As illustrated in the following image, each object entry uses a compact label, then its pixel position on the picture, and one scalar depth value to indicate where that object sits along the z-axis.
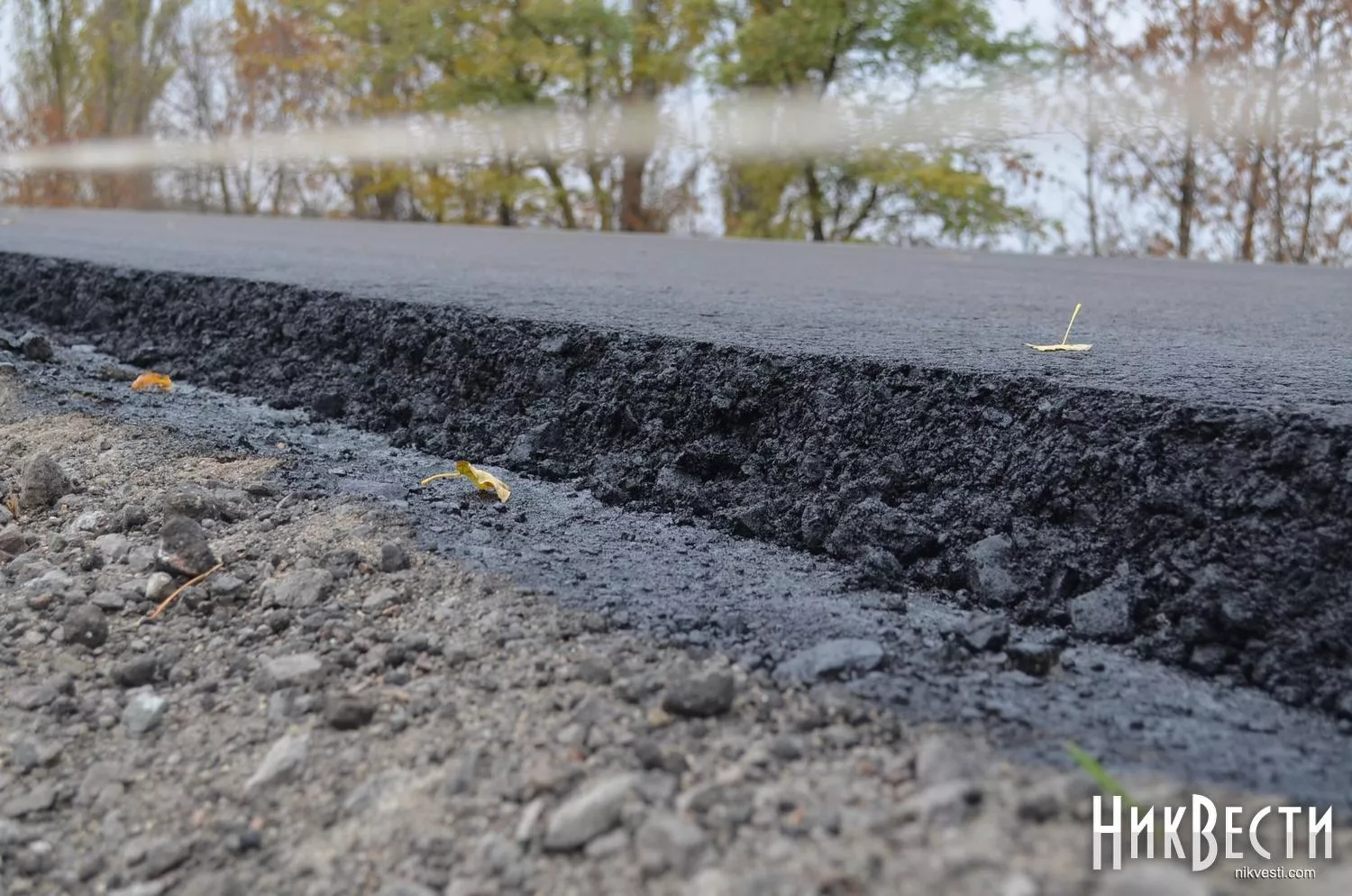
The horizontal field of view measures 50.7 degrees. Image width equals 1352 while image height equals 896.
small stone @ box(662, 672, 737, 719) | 0.53
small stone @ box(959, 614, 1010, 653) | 0.57
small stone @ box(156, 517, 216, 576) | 0.67
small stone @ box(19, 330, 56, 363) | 1.04
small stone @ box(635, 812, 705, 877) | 0.45
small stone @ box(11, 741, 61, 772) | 0.56
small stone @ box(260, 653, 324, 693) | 0.58
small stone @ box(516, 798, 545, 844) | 0.48
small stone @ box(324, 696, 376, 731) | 0.55
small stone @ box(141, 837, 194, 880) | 0.51
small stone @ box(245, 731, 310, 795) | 0.53
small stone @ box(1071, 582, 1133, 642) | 0.58
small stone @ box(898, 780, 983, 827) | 0.46
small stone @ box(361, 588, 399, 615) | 0.63
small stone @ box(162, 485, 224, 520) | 0.72
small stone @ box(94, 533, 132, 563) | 0.69
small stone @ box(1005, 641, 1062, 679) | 0.56
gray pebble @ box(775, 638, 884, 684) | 0.55
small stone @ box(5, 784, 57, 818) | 0.54
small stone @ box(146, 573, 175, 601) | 0.66
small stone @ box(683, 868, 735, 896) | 0.44
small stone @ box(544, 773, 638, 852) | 0.47
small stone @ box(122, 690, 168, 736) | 0.57
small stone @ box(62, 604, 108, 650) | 0.63
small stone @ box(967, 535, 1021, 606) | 0.62
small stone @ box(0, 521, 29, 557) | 0.71
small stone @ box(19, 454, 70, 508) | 0.75
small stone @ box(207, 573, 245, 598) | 0.65
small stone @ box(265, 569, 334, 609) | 0.64
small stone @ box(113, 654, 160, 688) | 0.60
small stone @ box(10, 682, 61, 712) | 0.59
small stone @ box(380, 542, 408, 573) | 0.66
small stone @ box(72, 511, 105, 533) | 0.72
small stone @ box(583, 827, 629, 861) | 0.46
